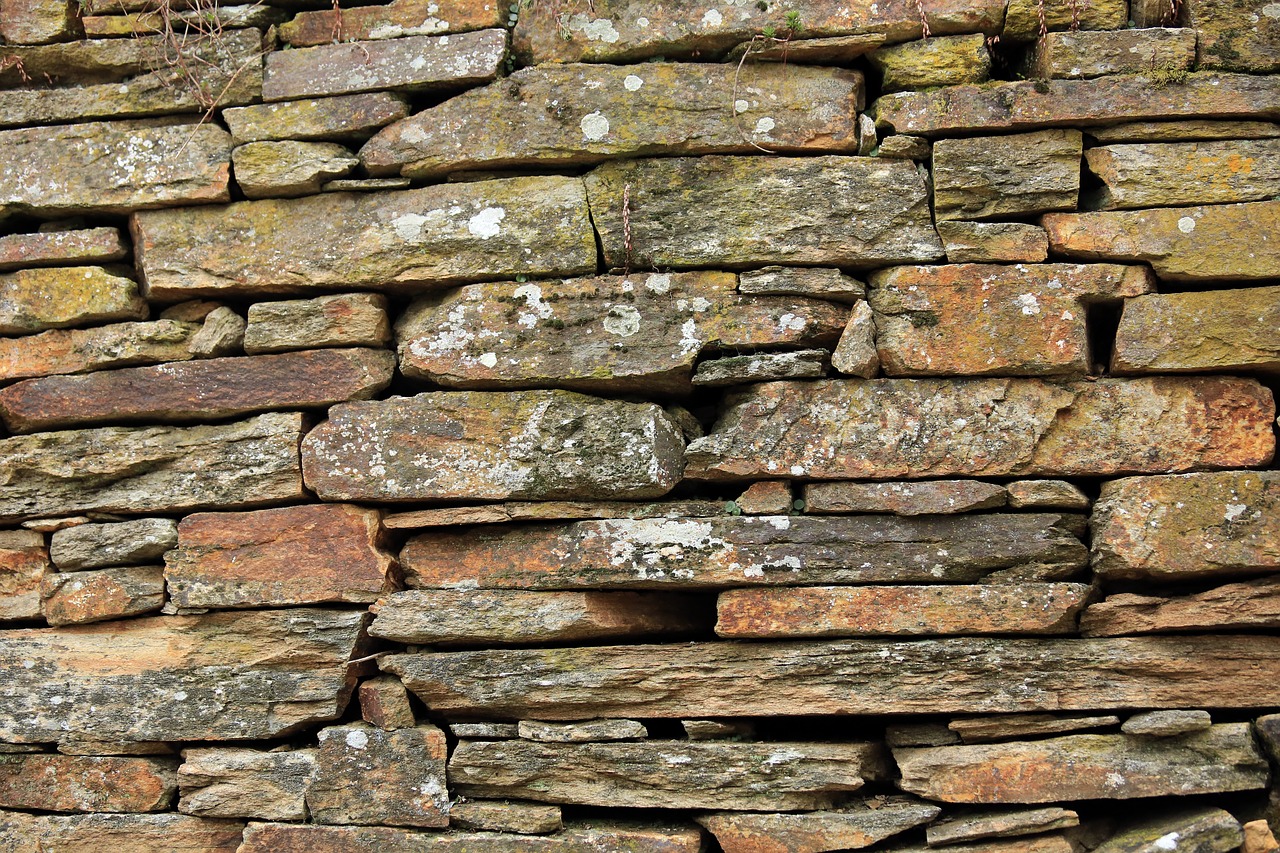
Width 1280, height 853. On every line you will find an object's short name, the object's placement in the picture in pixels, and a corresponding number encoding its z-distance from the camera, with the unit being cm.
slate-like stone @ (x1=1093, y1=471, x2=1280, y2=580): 327
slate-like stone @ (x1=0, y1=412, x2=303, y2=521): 364
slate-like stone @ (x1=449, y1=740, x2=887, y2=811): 338
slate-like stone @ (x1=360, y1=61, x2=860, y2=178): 358
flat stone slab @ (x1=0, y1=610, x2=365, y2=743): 358
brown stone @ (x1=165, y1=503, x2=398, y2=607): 359
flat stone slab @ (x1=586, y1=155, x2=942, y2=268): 351
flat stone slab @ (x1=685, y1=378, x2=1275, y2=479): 336
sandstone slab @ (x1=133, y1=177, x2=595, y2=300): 360
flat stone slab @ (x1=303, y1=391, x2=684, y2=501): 348
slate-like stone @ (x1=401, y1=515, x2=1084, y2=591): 339
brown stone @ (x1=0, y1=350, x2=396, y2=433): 365
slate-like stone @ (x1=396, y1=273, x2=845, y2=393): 349
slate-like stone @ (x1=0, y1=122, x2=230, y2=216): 378
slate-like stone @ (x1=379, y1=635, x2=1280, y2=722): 331
